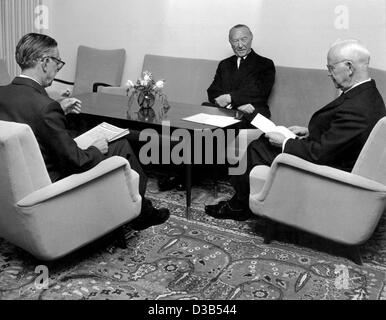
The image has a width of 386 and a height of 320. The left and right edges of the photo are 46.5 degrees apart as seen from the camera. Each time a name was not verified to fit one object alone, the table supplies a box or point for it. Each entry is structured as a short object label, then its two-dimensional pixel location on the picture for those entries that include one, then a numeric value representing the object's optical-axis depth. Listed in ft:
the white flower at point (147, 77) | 11.80
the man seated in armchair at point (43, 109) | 7.61
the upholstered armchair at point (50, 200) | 6.95
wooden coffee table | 10.69
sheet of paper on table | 10.65
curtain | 18.22
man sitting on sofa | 13.87
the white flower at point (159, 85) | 11.93
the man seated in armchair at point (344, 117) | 8.57
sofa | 12.37
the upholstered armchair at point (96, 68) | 17.67
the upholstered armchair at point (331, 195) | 7.95
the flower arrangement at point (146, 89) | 11.84
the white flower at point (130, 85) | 12.13
